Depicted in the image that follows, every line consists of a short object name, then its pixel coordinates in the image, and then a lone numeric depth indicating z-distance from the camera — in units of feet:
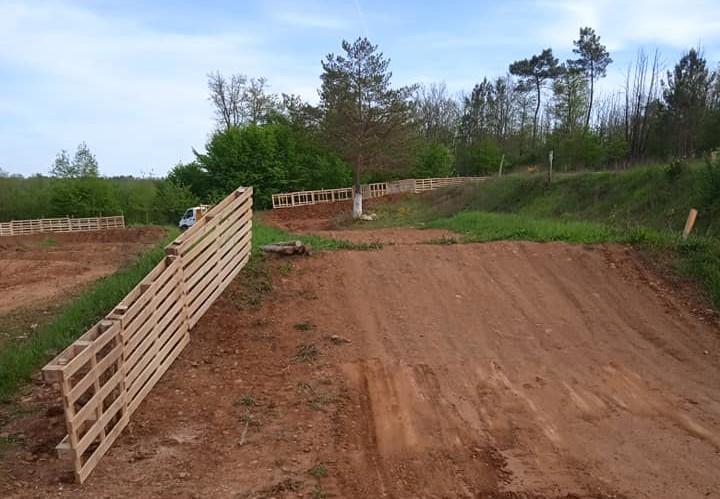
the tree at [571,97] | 173.58
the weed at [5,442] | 15.90
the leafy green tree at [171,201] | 143.84
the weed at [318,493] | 13.20
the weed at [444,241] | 36.71
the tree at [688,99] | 121.08
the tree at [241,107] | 184.85
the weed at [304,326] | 23.77
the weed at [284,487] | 13.38
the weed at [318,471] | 14.14
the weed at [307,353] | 21.25
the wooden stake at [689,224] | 34.81
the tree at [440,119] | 200.13
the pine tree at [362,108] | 89.76
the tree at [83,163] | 184.96
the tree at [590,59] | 169.07
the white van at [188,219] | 108.37
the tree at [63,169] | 183.35
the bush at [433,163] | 150.00
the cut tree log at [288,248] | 31.32
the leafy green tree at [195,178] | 146.82
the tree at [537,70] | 185.06
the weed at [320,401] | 17.89
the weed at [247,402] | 18.07
